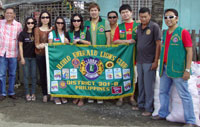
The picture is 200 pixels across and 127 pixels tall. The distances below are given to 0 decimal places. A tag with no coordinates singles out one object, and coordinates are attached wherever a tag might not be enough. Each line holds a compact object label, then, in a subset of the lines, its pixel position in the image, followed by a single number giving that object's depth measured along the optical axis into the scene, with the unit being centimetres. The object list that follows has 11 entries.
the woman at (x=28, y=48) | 504
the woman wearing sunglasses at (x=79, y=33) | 483
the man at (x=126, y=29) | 456
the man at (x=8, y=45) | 518
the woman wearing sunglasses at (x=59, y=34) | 485
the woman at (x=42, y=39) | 489
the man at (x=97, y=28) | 490
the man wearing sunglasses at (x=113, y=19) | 518
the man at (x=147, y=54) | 415
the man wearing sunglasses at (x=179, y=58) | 357
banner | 489
